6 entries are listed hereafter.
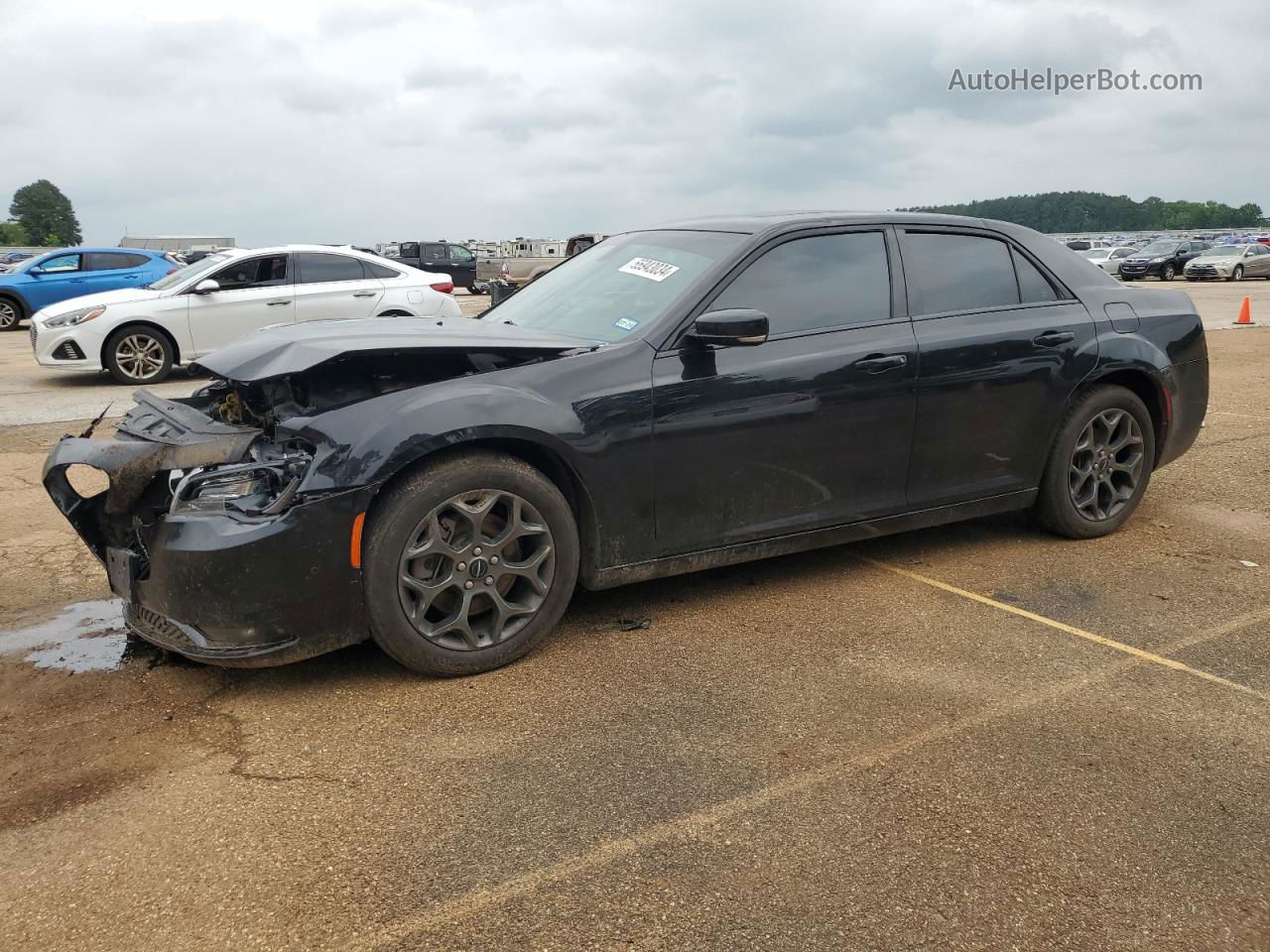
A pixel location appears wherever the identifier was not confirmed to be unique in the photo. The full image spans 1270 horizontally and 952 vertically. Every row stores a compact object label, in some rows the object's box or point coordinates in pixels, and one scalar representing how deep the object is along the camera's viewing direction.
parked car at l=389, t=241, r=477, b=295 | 33.16
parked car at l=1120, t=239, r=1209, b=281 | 39.94
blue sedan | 18.16
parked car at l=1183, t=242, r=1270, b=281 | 35.94
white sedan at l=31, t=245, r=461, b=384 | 11.49
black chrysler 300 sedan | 3.44
